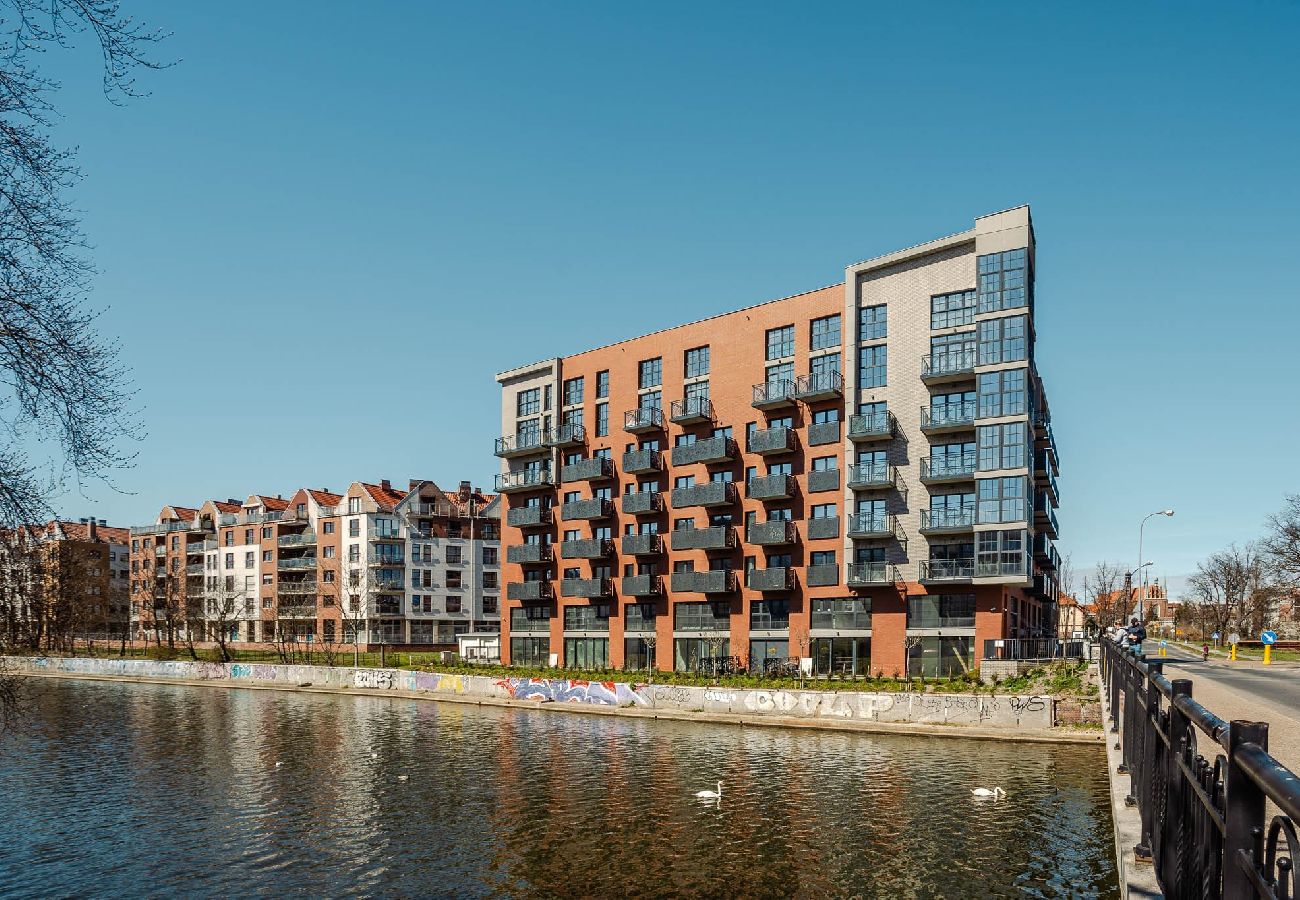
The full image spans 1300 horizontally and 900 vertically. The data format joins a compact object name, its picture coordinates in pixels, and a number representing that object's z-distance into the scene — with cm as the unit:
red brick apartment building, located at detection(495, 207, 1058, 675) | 5891
